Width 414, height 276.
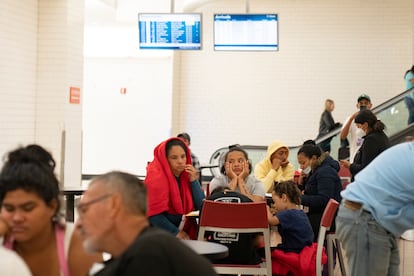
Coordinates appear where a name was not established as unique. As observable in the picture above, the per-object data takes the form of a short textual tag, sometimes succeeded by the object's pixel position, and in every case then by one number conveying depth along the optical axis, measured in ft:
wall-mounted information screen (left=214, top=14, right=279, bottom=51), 38.42
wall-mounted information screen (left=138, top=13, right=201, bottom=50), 38.78
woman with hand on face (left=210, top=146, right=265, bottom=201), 21.59
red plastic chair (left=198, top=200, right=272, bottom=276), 16.85
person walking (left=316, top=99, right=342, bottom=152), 46.78
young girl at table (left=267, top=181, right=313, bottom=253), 18.25
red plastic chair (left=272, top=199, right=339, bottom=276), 17.97
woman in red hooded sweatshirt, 18.56
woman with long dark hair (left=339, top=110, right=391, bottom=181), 23.72
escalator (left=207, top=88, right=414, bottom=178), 37.04
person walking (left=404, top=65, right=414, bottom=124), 37.42
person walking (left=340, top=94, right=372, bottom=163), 37.31
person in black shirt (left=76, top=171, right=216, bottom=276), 6.14
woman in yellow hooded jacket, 26.45
